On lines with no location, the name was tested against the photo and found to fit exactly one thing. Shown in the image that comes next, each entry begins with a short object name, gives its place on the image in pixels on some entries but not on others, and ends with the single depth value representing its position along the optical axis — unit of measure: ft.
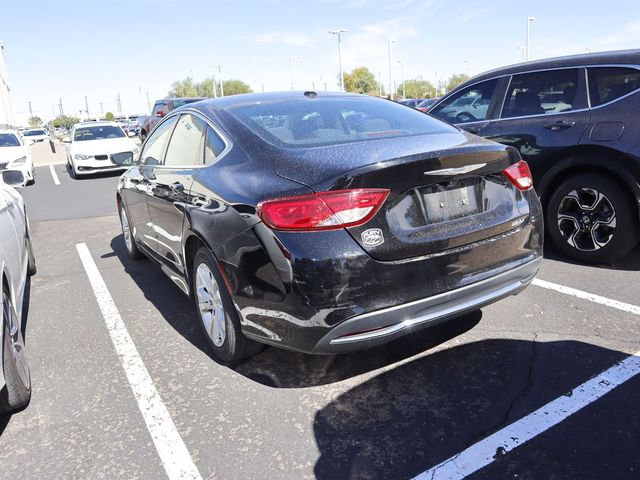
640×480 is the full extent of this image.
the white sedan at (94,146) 45.42
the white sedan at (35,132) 155.47
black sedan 8.20
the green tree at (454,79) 314.71
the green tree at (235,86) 318.36
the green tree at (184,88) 331.36
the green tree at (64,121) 341.13
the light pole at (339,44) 175.22
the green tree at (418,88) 320.64
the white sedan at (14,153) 42.91
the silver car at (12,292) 8.81
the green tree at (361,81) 295.89
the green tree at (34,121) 407.11
